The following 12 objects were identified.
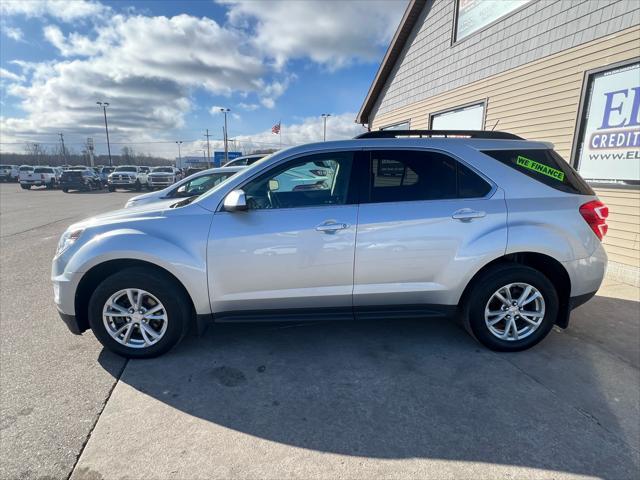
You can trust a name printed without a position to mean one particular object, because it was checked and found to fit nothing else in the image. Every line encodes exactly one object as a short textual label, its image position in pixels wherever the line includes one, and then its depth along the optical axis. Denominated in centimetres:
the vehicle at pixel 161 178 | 2581
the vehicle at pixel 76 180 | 2552
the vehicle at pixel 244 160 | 1023
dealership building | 525
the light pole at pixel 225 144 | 4256
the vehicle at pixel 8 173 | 3743
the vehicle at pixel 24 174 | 2802
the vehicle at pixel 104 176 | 3004
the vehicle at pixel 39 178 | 2806
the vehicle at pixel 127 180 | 2700
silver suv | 294
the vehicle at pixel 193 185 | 774
